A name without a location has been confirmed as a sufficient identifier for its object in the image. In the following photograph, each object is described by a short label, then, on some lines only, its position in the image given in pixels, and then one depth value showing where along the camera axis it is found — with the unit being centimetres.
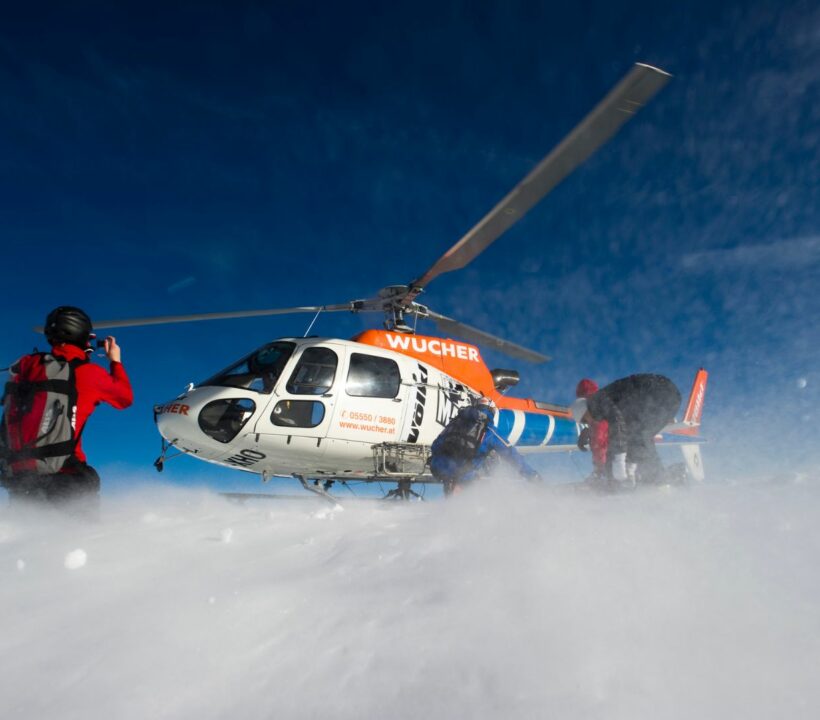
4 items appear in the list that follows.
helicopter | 604
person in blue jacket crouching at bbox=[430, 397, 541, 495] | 487
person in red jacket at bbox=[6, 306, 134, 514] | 268
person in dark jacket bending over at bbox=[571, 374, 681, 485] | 535
